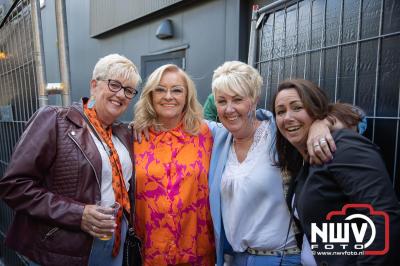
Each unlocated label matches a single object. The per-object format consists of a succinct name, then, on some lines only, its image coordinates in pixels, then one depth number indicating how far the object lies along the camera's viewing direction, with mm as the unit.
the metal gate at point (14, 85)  3197
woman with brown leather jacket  1832
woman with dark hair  1307
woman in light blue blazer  1929
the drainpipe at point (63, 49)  2480
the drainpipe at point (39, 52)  2535
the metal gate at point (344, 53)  1992
